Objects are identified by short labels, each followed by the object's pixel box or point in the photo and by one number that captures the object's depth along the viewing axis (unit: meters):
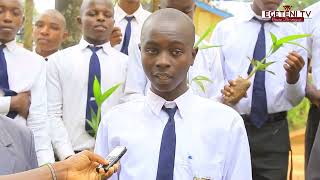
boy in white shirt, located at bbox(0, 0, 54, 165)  4.45
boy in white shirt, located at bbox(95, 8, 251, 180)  3.09
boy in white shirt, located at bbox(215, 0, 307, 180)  4.83
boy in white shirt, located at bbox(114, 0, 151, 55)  5.65
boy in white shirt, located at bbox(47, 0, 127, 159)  4.76
